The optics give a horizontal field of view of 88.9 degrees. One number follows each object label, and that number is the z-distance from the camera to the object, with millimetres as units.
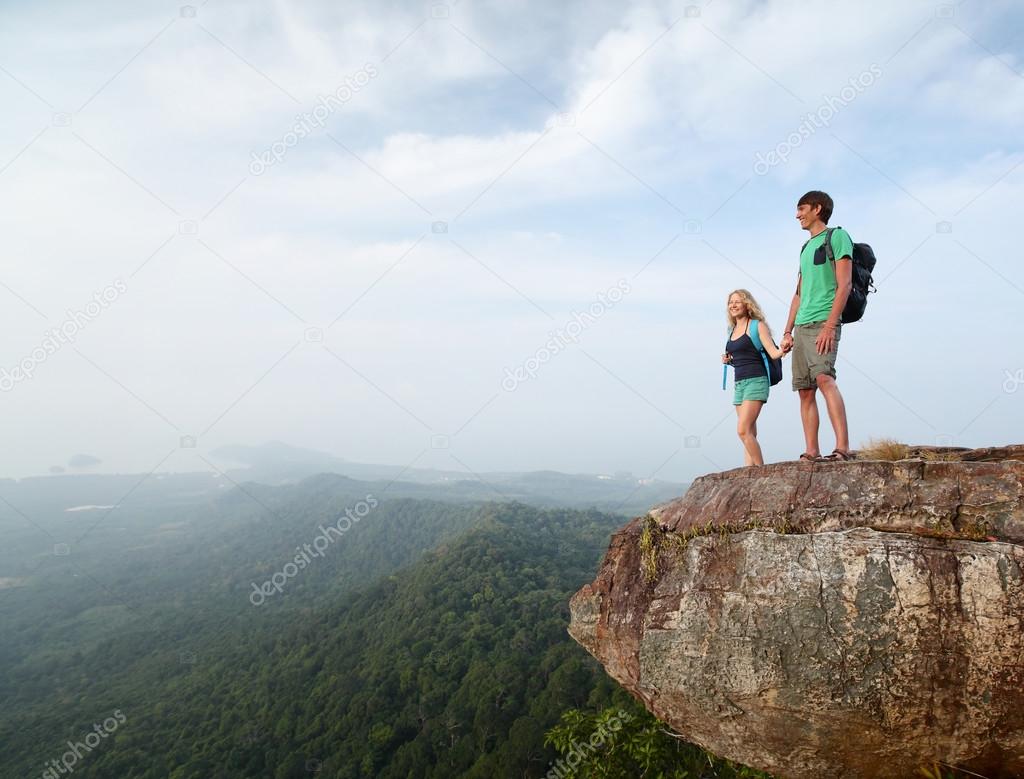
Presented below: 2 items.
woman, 6469
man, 5645
